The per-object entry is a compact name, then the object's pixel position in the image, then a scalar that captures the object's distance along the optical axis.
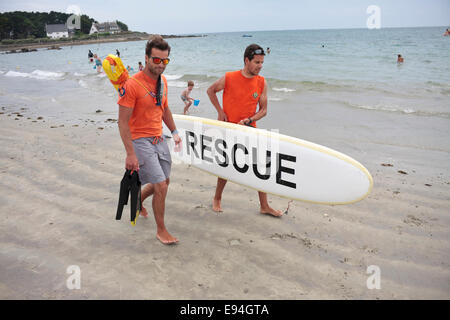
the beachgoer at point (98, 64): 20.02
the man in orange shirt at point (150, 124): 2.37
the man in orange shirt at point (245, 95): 3.02
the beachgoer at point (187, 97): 9.17
